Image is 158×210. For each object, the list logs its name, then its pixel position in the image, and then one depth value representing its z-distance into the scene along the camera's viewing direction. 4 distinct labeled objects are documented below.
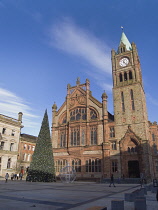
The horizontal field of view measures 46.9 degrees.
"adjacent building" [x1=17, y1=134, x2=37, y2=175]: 54.00
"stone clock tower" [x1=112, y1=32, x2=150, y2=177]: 36.81
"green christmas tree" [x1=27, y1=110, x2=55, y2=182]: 32.72
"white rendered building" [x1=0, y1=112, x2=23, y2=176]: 47.22
